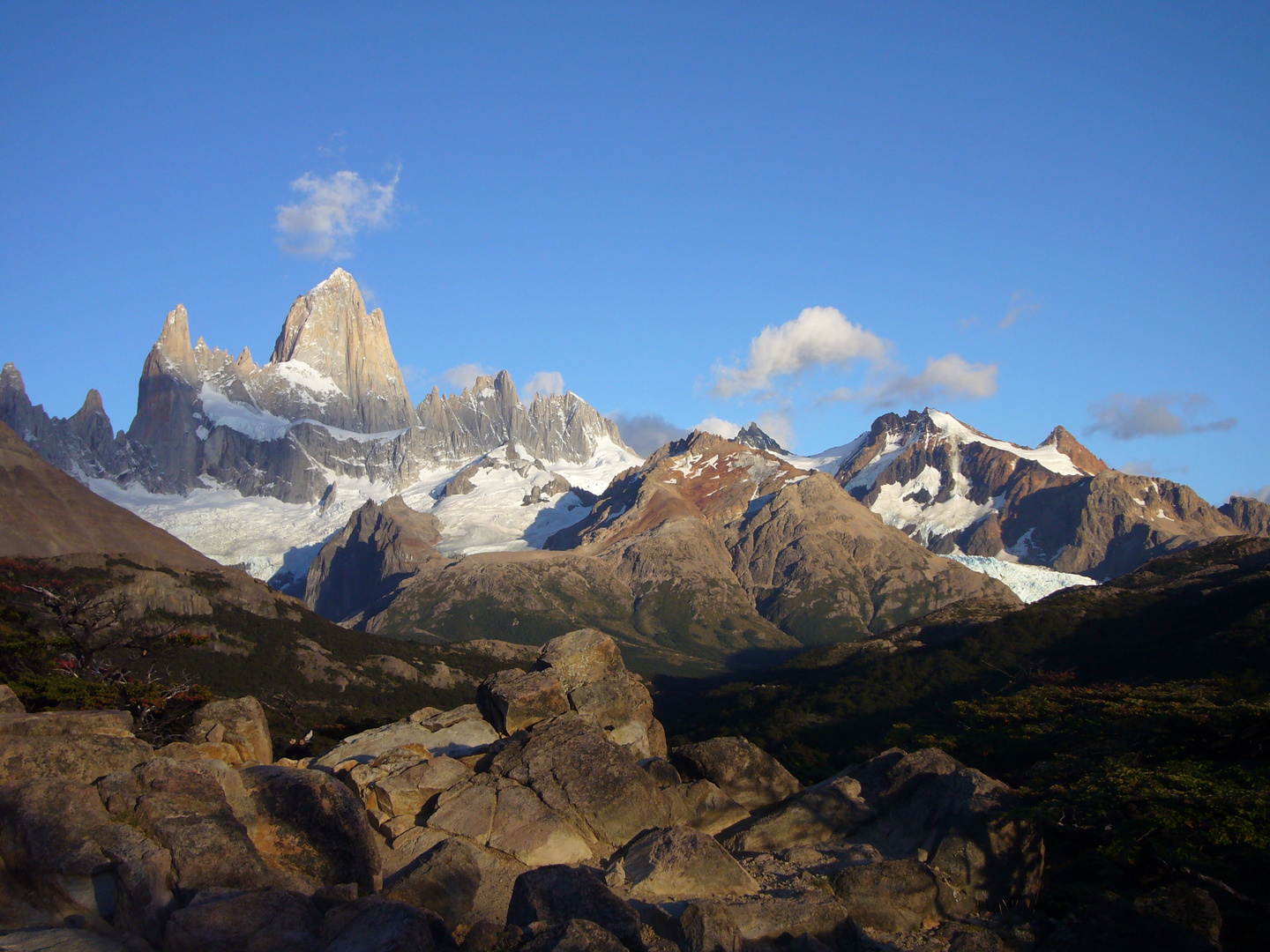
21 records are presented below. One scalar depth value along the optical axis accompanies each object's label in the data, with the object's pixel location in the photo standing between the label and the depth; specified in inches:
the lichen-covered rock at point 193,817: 1000.9
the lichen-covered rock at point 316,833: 1157.1
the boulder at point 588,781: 1418.6
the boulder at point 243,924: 863.1
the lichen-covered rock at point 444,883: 1073.5
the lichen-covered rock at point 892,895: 1181.7
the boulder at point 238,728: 1583.4
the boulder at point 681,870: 1191.6
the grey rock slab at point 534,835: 1317.7
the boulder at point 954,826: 1314.0
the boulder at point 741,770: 1659.7
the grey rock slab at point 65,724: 1248.8
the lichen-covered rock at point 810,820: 1467.8
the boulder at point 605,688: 1911.9
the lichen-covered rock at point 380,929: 867.4
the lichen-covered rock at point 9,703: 1467.8
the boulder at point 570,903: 957.8
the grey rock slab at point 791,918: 1050.7
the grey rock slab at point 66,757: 1146.0
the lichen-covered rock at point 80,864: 930.7
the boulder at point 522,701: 1839.3
